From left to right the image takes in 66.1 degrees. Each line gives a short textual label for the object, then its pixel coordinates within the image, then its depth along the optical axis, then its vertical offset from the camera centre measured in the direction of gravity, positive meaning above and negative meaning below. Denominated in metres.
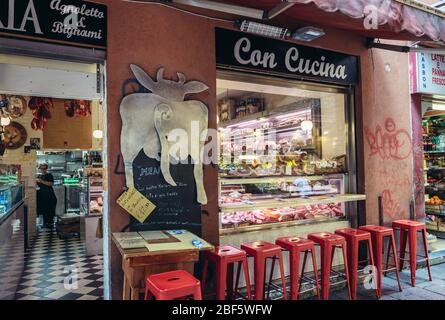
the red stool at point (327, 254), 3.60 -0.91
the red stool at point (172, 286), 2.22 -0.76
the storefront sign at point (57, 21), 2.83 +1.33
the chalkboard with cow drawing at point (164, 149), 3.27 +0.23
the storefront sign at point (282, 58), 3.85 +1.38
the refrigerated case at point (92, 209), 5.98 -0.65
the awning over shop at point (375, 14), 3.07 +1.55
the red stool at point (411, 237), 4.31 -0.91
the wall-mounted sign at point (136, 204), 3.20 -0.29
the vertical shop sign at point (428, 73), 5.20 +1.46
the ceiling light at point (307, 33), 3.88 +1.58
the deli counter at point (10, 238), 3.73 -0.79
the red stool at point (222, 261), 2.98 -0.81
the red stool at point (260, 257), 3.16 -0.83
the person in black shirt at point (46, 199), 8.49 -0.62
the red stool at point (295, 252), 3.37 -0.83
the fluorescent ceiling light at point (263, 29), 3.76 +1.59
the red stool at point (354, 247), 3.80 -0.89
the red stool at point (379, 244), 3.95 -0.91
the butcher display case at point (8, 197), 4.02 -0.30
